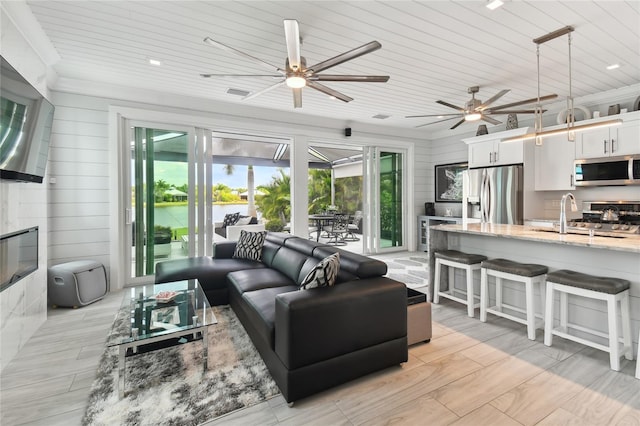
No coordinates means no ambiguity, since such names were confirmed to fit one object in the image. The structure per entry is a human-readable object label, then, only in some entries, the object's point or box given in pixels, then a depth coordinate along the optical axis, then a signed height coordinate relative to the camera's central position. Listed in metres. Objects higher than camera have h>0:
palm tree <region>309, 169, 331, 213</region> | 11.00 +0.95
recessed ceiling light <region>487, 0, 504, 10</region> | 2.42 +1.66
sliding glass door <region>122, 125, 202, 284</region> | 4.44 +0.23
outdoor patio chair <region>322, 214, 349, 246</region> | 8.52 -0.46
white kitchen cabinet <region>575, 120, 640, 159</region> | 4.07 +0.99
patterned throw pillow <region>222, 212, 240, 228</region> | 8.74 -0.19
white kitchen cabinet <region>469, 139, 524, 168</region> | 5.13 +1.05
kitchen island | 2.41 -0.39
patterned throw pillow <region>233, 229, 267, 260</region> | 4.17 -0.46
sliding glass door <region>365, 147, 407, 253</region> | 6.79 +0.30
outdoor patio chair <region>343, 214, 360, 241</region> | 9.32 -0.52
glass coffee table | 2.10 -0.83
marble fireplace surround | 2.40 -0.66
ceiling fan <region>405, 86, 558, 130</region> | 3.77 +1.27
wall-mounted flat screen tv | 2.21 +0.72
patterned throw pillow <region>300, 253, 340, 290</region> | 2.23 -0.47
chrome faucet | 2.91 -0.06
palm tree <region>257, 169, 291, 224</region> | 9.81 +0.43
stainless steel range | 4.18 -0.08
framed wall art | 6.79 +0.68
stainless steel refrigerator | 5.04 +0.31
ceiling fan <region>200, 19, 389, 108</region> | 2.19 +1.23
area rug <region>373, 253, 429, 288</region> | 4.70 -1.01
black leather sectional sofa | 1.91 -0.79
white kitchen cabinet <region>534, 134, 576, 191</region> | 4.78 +0.77
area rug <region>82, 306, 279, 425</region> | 1.84 -1.20
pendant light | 2.62 +0.81
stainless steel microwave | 4.08 +0.57
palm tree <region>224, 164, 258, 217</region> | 10.34 +0.62
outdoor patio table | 8.33 -0.20
